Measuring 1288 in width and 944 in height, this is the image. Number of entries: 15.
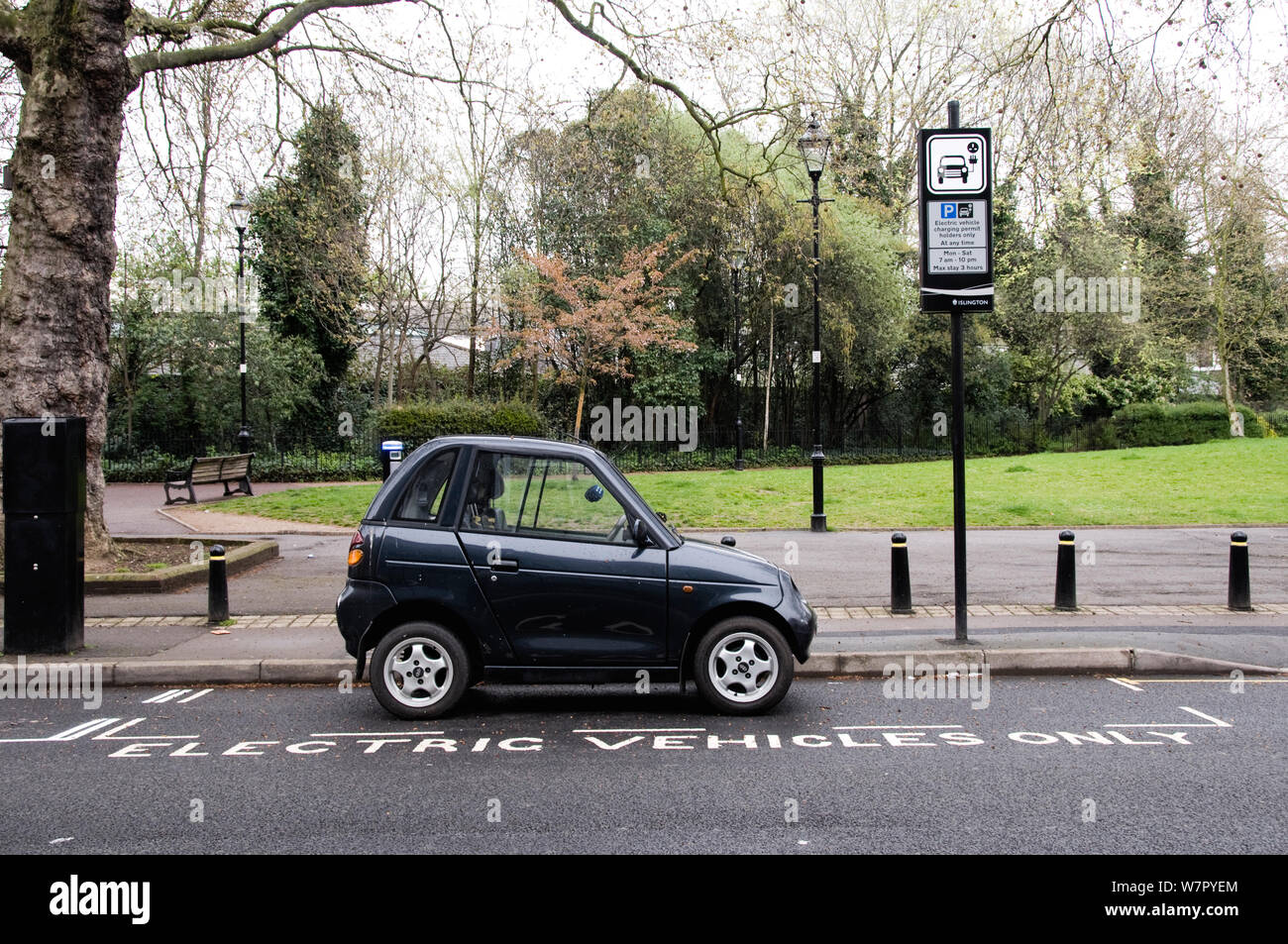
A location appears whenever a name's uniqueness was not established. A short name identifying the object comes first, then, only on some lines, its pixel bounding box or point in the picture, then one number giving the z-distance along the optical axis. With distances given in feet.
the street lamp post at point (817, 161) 52.08
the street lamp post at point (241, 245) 70.73
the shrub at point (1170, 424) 121.39
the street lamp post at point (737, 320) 106.52
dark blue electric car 21.54
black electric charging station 26.50
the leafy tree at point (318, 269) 87.86
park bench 70.79
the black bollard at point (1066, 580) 33.78
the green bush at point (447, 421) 88.38
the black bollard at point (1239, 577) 33.91
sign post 27.96
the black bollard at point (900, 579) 33.58
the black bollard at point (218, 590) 31.53
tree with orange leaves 94.63
